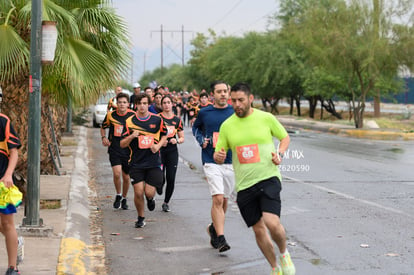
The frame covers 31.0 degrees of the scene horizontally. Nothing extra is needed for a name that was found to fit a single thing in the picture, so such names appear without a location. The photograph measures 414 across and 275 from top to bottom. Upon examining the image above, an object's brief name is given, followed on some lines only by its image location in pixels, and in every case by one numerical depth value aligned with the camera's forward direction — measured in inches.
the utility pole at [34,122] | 330.6
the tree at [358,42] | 1213.1
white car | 1385.3
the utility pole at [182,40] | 4727.4
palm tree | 418.6
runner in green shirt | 257.9
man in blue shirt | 325.1
